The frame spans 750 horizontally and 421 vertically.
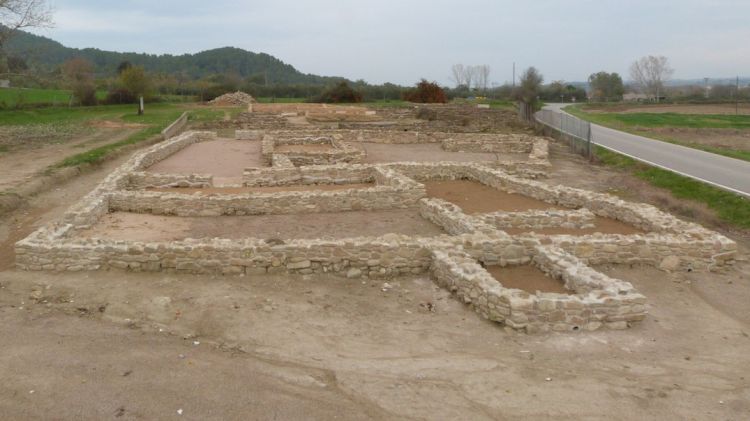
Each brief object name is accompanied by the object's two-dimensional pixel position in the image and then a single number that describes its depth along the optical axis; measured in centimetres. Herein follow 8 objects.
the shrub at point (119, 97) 4672
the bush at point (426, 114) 3969
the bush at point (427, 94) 5084
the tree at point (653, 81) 8639
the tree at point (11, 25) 2499
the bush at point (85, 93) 4388
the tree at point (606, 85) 8804
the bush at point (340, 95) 5184
